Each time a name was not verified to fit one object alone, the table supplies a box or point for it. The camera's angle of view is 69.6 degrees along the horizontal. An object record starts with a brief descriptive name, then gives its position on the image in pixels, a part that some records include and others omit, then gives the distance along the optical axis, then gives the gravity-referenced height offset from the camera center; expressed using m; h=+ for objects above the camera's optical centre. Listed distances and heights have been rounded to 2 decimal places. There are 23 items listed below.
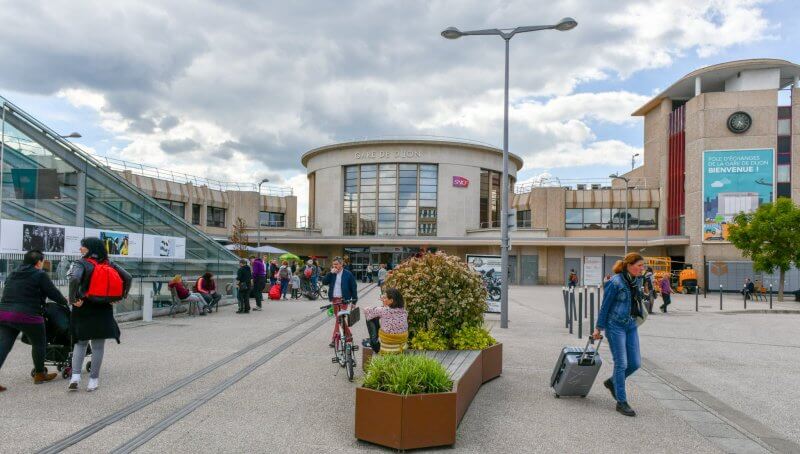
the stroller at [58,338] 7.29 -1.35
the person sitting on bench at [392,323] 6.89 -1.00
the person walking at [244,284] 16.61 -1.39
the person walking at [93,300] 6.53 -0.77
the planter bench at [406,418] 4.79 -1.51
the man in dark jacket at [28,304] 6.73 -0.86
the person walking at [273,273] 27.17 -1.71
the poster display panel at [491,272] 16.39 -0.89
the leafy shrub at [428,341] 7.44 -1.31
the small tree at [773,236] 30.00 +0.59
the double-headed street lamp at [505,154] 14.66 +2.39
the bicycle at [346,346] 7.59 -1.48
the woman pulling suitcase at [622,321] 6.23 -0.84
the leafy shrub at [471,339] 7.50 -1.29
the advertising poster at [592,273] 27.28 -1.43
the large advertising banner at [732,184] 39.19 +4.28
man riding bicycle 10.41 -0.92
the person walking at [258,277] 18.05 -1.27
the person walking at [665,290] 19.91 -1.56
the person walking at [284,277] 24.41 -1.70
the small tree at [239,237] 39.16 -0.10
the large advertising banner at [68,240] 11.26 -0.17
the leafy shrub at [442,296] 7.66 -0.74
